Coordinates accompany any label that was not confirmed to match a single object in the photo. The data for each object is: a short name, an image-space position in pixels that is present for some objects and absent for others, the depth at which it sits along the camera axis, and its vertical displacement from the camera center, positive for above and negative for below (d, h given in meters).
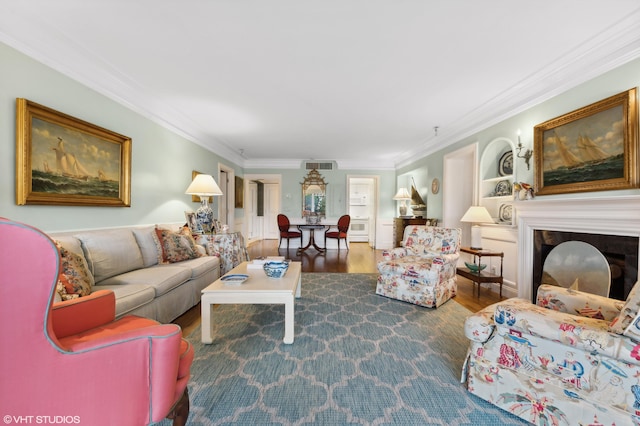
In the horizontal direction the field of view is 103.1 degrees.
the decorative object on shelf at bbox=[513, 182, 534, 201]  2.84 +0.25
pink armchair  0.75 -0.50
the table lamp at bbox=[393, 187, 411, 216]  6.29 +0.39
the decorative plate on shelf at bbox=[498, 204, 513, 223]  3.52 +0.01
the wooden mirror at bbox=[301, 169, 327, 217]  7.07 +0.50
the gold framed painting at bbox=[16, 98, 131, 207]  1.91 +0.46
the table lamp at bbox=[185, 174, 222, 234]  3.66 +0.29
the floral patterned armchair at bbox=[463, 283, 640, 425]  1.05 -0.69
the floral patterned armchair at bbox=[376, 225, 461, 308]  2.81 -0.63
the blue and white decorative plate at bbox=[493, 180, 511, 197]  3.53 +0.35
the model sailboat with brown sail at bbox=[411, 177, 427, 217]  5.73 +0.20
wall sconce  2.90 +0.69
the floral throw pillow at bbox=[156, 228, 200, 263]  2.94 -0.41
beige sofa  2.01 -0.58
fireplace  1.95 -0.09
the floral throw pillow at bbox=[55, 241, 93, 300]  1.64 -0.43
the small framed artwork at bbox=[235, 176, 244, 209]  6.54 +0.53
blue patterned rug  1.35 -1.06
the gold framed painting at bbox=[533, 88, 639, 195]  1.98 +0.59
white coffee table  1.99 -0.67
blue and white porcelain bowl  2.35 -0.52
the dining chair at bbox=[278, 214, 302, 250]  6.39 -0.39
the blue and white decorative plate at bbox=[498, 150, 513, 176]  3.45 +0.69
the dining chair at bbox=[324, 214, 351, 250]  6.36 -0.39
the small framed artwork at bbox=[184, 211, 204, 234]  3.88 -0.17
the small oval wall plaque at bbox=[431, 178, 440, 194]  4.94 +0.55
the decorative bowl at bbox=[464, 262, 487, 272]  3.19 -0.68
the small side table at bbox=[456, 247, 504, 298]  3.09 -0.77
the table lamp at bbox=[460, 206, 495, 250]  3.33 -0.08
